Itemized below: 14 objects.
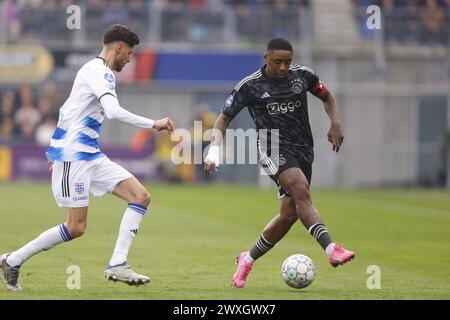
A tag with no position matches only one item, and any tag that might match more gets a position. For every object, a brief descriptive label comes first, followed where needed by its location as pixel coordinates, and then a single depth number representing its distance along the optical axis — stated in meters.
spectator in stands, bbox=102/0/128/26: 32.41
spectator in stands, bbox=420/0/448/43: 33.56
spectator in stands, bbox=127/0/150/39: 32.53
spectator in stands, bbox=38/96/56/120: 33.44
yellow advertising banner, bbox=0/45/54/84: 32.97
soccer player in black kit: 10.34
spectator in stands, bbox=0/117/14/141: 32.97
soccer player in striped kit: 9.87
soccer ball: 10.13
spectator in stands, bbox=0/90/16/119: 33.50
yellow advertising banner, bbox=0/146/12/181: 32.09
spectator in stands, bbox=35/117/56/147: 32.72
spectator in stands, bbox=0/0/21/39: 32.31
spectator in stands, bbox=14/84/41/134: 33.22
